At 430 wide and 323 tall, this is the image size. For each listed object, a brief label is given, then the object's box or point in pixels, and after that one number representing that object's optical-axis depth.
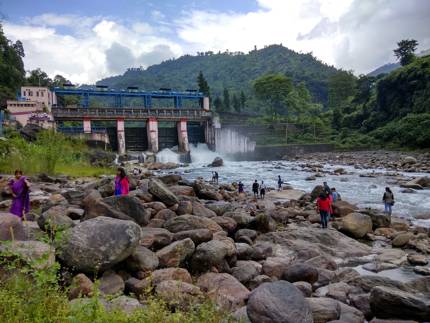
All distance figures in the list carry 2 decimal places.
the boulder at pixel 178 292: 5.66
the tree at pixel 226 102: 90.31
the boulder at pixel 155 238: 7.90
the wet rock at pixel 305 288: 7.17
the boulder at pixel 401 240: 11.92
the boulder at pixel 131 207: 9.05
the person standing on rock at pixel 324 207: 13.69
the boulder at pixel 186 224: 9.31
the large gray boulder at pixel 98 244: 6.08
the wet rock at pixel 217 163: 46.59
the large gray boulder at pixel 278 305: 5.31
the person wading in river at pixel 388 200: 16.77
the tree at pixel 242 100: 93.44
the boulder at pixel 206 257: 7.64
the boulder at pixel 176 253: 7.26
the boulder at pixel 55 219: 7.63
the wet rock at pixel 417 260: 10.00
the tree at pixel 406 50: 81.38
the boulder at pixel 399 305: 6.18
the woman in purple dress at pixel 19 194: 9.31
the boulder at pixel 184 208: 11.20
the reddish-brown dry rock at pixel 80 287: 5.62
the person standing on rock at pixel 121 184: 11.36
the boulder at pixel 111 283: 6.06
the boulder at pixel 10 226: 6.09
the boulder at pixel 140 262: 6.80
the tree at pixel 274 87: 87.88
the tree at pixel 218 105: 87.93
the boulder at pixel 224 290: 6.32
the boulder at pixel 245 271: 7.75
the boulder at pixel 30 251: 4.88
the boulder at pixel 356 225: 12.94
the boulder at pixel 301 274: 7.91
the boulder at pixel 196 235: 8.36
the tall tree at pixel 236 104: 91.66
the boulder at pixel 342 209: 16.30
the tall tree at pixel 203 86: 74.93
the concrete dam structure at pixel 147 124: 49.69
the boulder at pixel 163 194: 11.95
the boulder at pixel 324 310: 6.04
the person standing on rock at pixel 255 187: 22.09
